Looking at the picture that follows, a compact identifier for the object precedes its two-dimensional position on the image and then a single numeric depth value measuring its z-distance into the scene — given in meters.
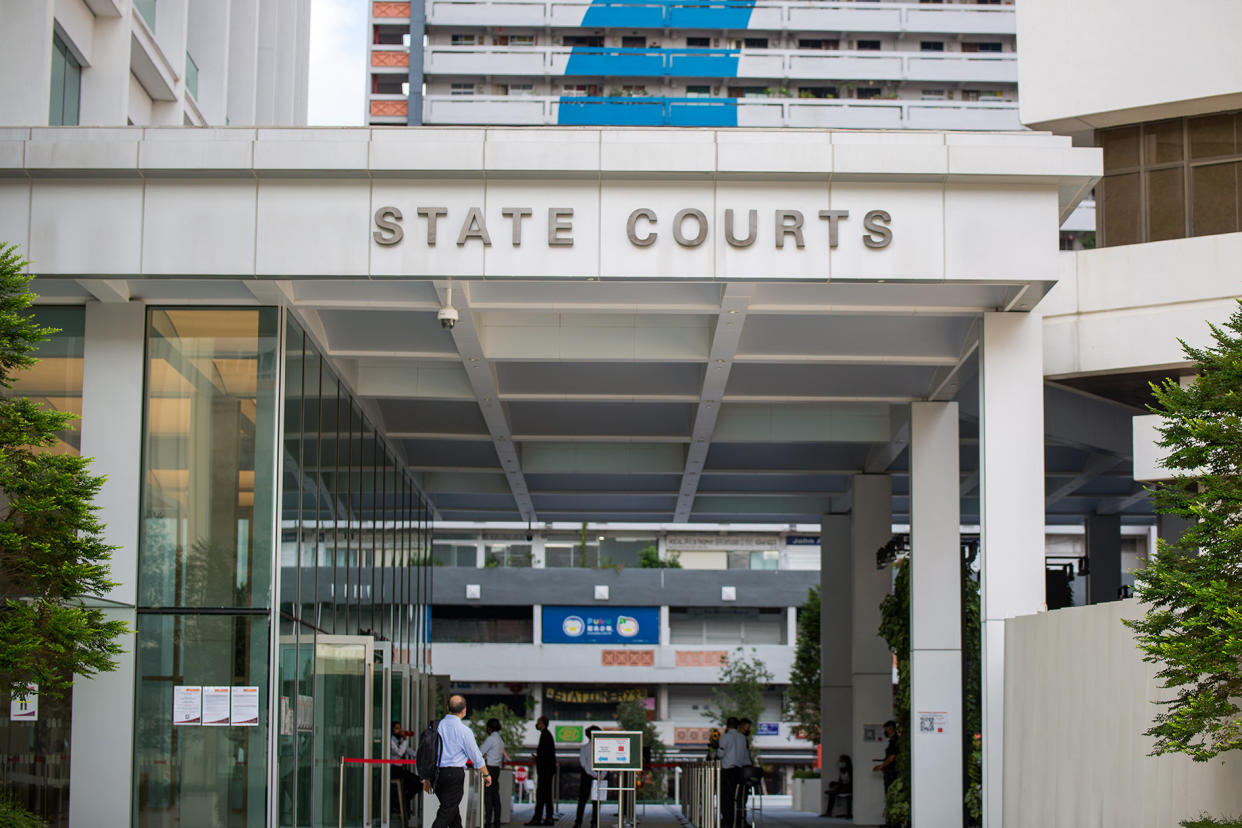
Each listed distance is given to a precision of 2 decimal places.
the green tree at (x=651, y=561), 63.75
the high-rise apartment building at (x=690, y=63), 70.44
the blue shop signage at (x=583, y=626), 62.19
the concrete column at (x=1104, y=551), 30.30
